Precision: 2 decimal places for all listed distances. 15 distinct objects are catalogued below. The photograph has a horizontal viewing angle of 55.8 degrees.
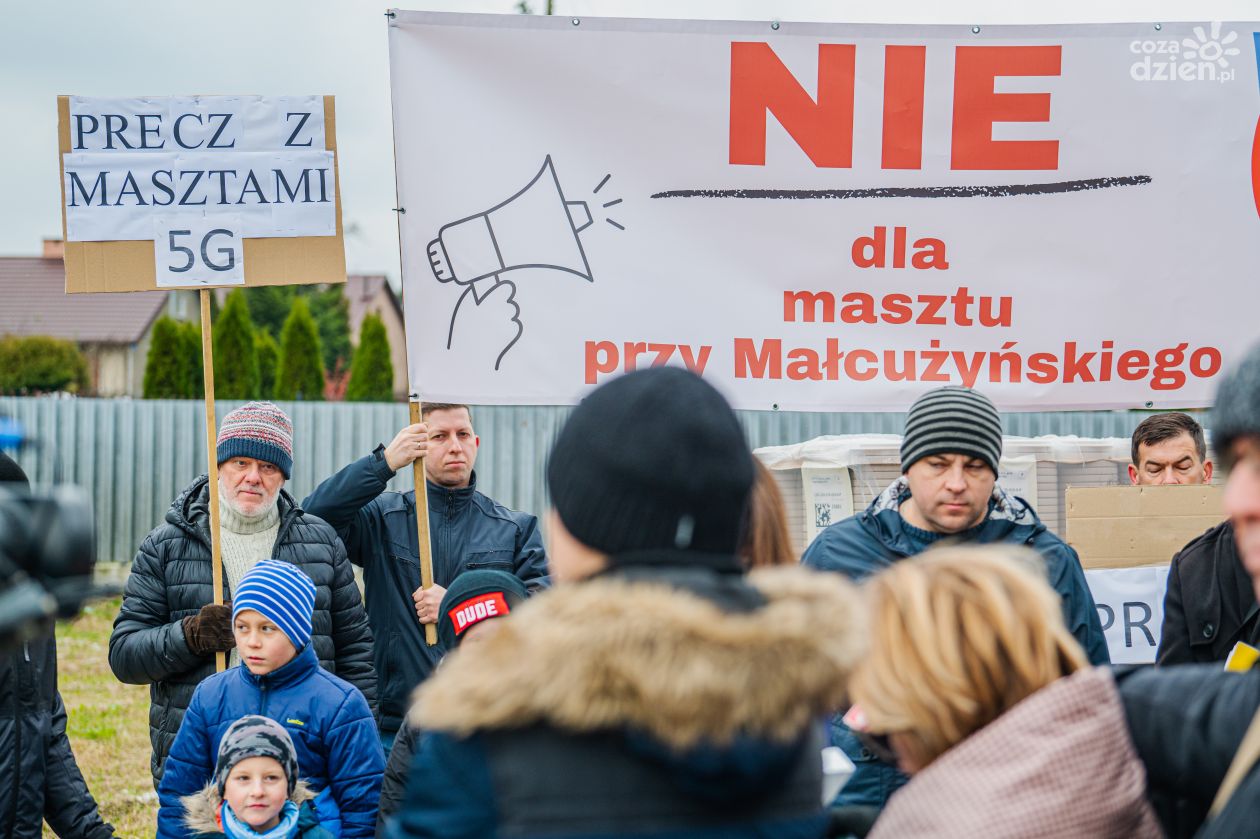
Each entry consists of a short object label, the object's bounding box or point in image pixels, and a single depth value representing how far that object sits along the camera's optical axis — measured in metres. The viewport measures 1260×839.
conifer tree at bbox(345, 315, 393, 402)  22.45
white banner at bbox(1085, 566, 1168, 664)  4.41
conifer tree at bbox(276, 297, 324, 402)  23.28
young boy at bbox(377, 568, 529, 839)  3.24
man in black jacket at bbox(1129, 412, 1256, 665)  3.28
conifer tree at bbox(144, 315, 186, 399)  20.72
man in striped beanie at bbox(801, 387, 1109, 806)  3.06
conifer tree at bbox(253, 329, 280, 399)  27.66
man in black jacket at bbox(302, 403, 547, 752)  4.24
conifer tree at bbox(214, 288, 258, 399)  21.88
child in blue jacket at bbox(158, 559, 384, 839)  3.46
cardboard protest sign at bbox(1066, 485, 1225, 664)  4.41
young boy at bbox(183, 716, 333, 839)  3.20
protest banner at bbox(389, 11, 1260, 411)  3.73
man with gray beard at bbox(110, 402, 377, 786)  3.96
